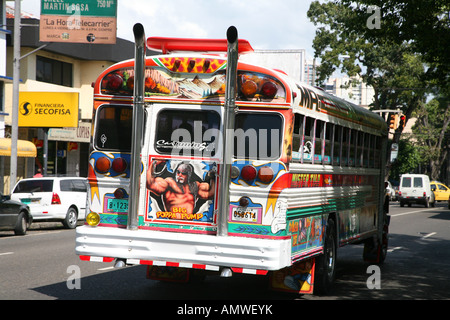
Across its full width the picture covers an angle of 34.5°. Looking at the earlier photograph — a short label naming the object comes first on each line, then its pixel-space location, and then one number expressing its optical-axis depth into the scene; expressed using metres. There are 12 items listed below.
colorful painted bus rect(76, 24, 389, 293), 8.10
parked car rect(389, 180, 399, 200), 82.51
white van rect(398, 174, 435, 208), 43.28
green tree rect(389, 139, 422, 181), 68.31
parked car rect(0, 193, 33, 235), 18.66
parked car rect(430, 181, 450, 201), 52.69
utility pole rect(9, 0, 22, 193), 24.48
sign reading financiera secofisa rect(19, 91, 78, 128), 31.25
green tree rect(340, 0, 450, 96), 13.27
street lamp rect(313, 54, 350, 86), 43.19
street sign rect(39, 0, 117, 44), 25.14
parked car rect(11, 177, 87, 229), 21.47
